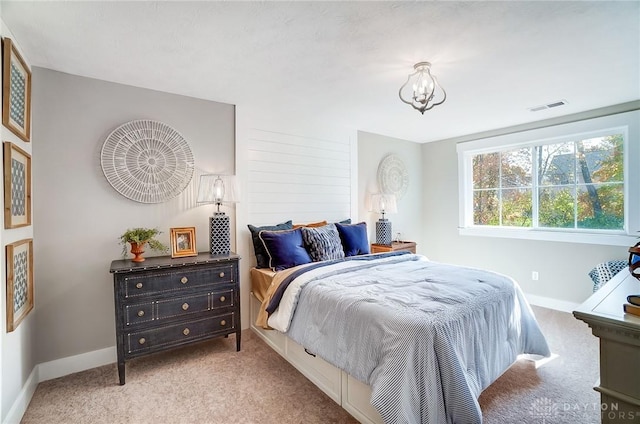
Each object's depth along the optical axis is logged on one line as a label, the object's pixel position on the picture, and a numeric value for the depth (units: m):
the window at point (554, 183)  3.42
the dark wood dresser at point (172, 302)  2.24
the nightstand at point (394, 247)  4.01
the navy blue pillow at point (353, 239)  3.42
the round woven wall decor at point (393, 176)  4.54
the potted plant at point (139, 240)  2.45
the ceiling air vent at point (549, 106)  3.21
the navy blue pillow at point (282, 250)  2.87
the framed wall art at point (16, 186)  1.76
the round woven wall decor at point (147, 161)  2.60
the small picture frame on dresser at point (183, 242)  2.69
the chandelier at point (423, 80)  2.30
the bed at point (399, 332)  1.51
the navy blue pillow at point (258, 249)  3.08
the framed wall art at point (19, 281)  1.78
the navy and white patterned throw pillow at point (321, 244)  3.05
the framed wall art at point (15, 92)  1.75
